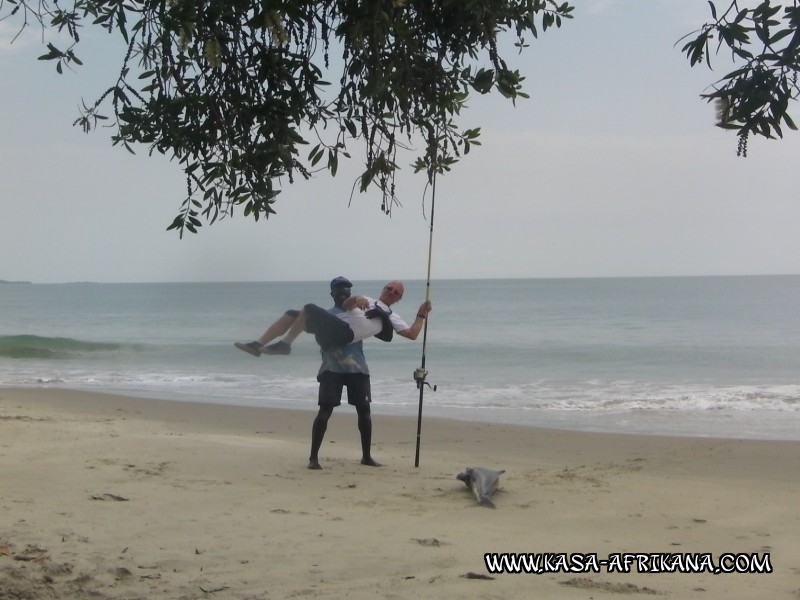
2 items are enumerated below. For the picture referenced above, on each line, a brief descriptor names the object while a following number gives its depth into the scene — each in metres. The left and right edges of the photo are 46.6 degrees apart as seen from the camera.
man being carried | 7.04
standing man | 7.39
